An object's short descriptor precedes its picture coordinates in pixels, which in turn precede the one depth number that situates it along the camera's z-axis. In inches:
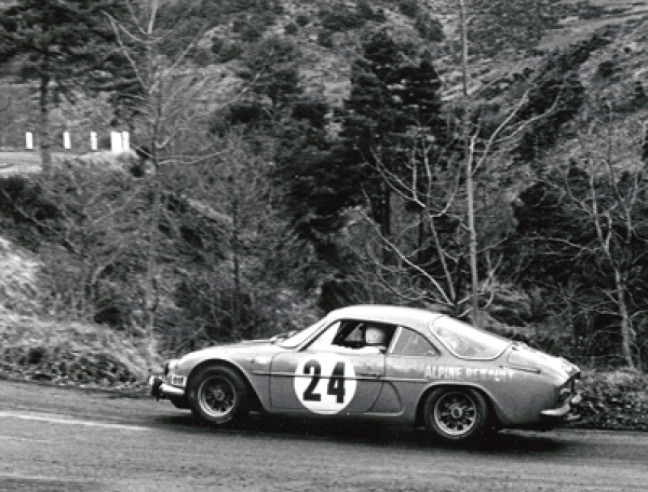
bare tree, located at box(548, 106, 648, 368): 1049.5
